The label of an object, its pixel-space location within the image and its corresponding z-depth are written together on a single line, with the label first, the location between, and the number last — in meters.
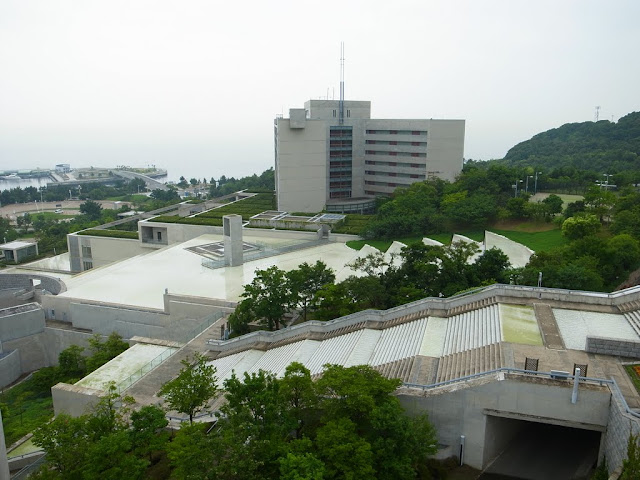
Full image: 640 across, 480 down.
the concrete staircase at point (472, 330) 20.06
